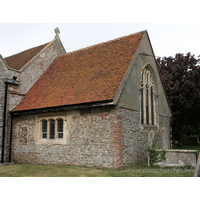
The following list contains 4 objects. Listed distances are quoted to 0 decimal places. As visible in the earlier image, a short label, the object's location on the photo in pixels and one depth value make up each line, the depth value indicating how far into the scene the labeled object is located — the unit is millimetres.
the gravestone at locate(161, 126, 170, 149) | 16219
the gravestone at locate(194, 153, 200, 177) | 5730
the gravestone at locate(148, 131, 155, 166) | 13615
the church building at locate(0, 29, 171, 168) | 11109
